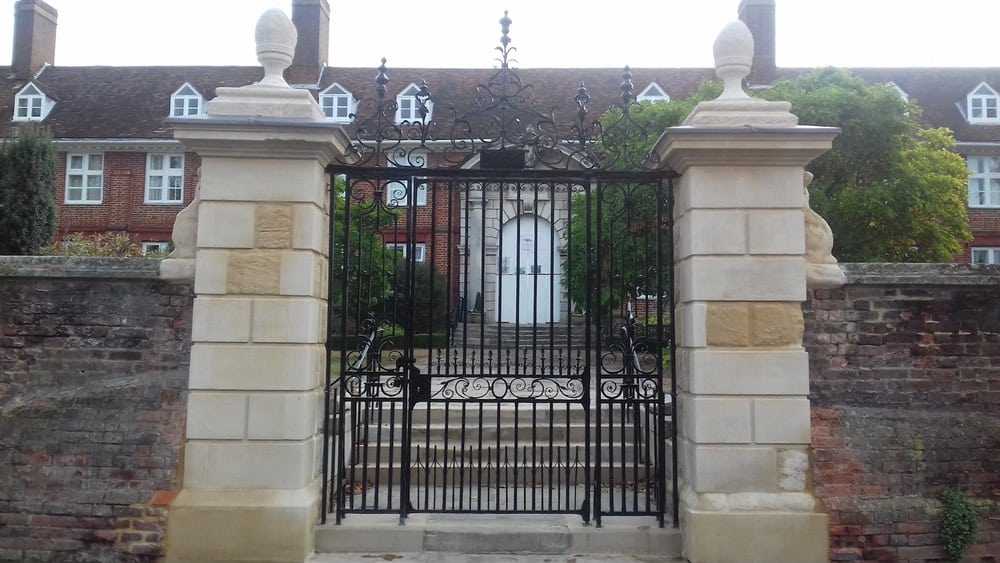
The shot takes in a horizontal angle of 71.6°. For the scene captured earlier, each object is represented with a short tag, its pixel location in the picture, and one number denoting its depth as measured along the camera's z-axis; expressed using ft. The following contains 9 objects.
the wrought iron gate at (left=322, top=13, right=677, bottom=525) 16.29
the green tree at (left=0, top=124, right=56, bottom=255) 52.60
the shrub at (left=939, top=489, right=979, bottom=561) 15.37
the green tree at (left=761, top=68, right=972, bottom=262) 45.65
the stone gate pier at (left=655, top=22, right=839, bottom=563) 15.17
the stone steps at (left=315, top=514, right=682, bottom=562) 15.85
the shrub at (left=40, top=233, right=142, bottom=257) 42.01
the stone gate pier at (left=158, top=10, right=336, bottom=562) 14.96
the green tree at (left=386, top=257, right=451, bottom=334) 46.12
